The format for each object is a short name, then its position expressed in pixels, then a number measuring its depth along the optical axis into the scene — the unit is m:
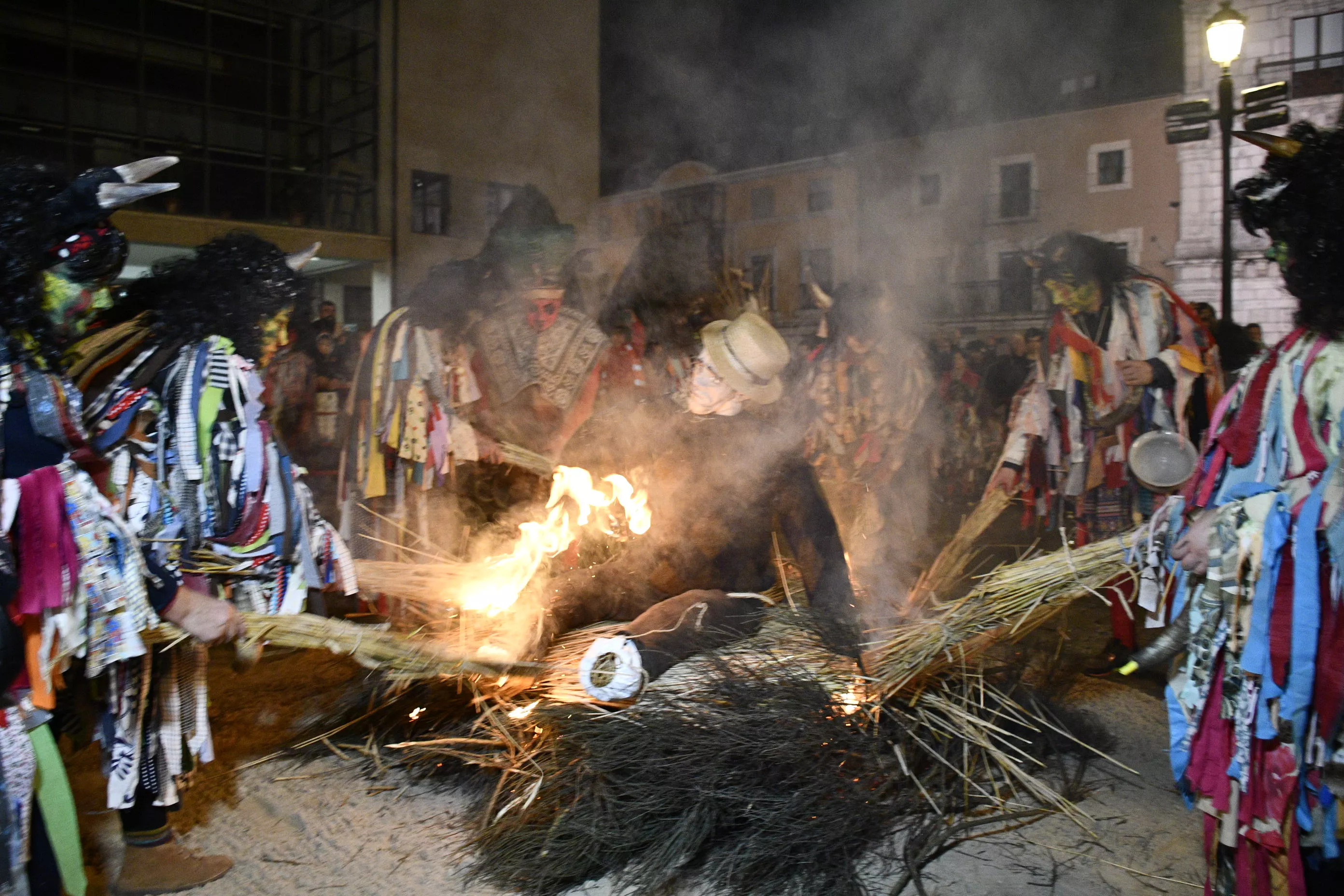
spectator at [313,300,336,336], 5.48
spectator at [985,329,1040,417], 4.18
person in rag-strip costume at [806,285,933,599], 4.59
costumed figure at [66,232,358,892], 1.91
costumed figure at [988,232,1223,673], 3.25
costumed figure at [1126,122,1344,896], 1.38
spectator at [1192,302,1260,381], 3.40
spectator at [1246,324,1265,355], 3.43
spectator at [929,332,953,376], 4.62
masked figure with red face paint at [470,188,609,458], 3.86
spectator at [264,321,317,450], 5.13
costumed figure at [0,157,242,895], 1.40
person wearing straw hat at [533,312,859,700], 2.64
